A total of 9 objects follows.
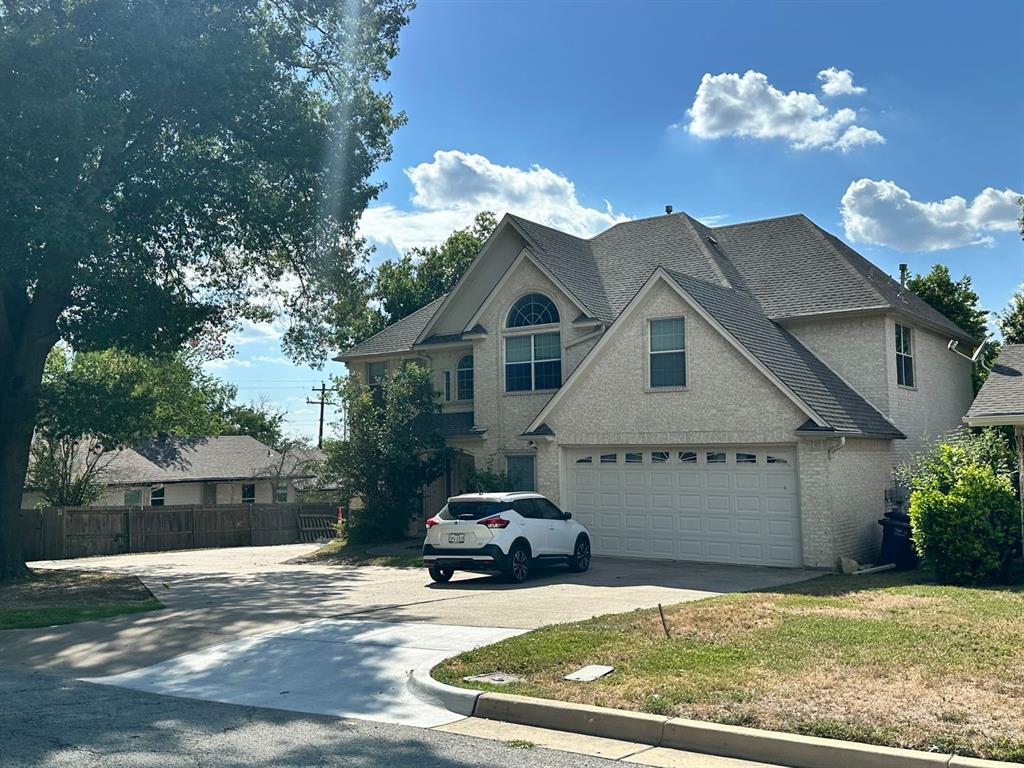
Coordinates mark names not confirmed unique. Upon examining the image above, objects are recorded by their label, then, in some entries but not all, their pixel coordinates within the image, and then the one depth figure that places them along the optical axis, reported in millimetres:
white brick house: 19938
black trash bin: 19641
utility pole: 68625
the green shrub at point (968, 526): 16219
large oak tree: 17875
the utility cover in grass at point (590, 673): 9023
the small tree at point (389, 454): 26141
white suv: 17406
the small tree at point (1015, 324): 33062
